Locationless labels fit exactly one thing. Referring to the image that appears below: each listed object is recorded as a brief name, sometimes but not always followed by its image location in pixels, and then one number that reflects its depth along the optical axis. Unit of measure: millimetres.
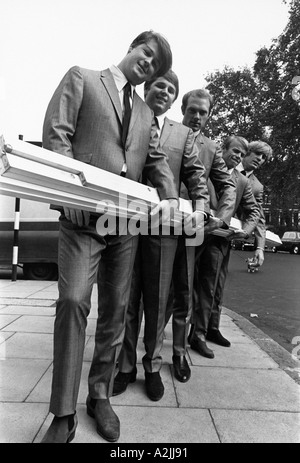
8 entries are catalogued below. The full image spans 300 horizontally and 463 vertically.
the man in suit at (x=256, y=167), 3846
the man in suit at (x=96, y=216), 1698
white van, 6945
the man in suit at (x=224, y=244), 3314
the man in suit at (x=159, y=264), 2396
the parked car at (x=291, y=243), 24125
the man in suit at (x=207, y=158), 2971
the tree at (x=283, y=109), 18828
